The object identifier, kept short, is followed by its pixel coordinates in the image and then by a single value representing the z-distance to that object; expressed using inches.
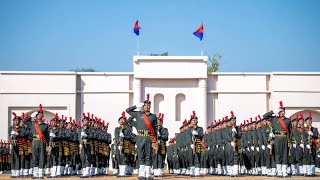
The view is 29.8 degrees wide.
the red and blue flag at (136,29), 1914.2
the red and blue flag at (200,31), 1914.4
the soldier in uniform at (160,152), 960.9
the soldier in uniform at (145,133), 747.4
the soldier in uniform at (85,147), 882.8
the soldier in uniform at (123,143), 906.1
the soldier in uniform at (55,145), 892.6
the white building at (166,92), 1902.1
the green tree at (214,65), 2893.5
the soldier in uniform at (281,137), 834.2
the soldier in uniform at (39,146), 839.7
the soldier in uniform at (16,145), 920.5
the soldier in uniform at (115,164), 987.6
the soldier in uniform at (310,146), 920.3
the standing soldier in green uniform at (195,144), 895.1
